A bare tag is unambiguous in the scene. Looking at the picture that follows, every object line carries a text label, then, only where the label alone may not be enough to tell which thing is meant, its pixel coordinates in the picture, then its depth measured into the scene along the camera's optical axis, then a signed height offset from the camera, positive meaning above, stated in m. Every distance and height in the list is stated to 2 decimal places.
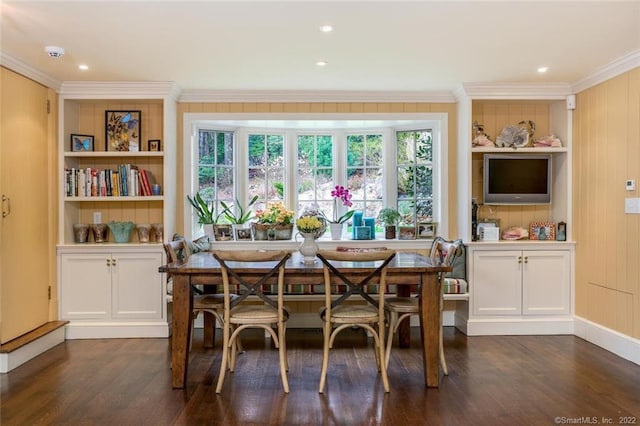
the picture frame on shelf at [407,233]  4.98 -0.20
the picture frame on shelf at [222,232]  4.89 -0.19
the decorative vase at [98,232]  4.56 -0.17
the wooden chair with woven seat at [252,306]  3.00 -0.59
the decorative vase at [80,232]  4.48 -0.17
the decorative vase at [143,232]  4.54 -0.17
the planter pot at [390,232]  4.98 -0.19
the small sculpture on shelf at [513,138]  4.64 +0.74
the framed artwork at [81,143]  4.52 +0.68
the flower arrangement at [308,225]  3.50 -0.08
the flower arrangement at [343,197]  5.14 +0.18
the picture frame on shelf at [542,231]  4.62 -0.17
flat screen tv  4.64 +0.34
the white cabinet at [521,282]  4.50 -0.64
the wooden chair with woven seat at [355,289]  2.97 -0.48
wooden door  3.61 +0.06
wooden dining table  3.11 -0.53
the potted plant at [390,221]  4.98 -0.07
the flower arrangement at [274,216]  4.76 -0.02
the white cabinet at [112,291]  4.36 -0.71
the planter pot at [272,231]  4.89 -0.18
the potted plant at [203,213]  4.84 +0.01
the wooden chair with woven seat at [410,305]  3.31 -0.65
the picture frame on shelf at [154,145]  4.66 +0.67
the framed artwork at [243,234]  4.96 -0.21
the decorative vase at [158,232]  4.59 -0.18
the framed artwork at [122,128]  4.66 +0.84
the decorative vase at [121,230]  4.48 -0.15
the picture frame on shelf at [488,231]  4.59 -0.17
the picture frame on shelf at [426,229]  4.98 -0.16
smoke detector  3.38 +1.17
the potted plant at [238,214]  5.01 +0.00
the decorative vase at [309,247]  3.51 -0.25
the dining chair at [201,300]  3.50 -0.65
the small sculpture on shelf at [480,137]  4.62 +0.75
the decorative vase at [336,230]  5.04 -0.17
